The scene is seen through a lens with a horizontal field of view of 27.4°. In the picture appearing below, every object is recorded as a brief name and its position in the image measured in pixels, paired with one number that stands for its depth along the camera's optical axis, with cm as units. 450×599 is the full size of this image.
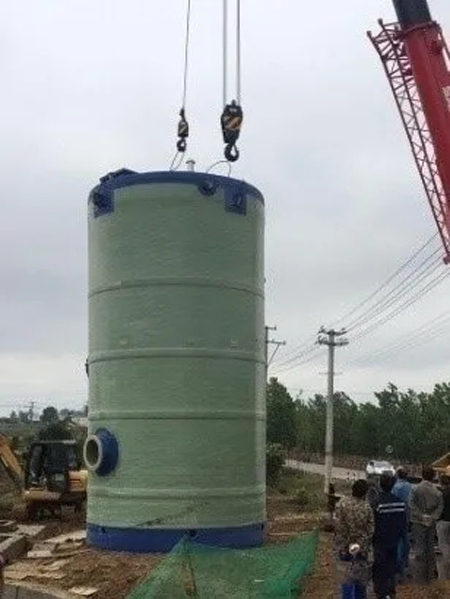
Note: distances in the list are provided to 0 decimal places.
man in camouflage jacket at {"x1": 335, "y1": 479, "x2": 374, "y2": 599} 937
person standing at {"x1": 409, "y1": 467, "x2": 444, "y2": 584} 1147
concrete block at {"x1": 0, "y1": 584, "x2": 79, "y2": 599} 1110
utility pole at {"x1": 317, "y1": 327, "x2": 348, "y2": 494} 3657
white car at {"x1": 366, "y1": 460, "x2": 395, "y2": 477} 3634
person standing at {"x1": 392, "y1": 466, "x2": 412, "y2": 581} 1015
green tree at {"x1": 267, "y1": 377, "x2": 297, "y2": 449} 6406
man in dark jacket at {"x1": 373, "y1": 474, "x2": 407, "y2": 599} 984
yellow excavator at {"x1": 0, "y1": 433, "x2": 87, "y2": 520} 2245
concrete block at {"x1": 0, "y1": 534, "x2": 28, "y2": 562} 1498
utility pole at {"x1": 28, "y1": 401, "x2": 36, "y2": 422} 16076
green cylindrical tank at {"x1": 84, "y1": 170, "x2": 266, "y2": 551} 1379
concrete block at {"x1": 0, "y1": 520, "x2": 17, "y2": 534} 1945
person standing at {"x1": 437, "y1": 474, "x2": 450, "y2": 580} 1158
